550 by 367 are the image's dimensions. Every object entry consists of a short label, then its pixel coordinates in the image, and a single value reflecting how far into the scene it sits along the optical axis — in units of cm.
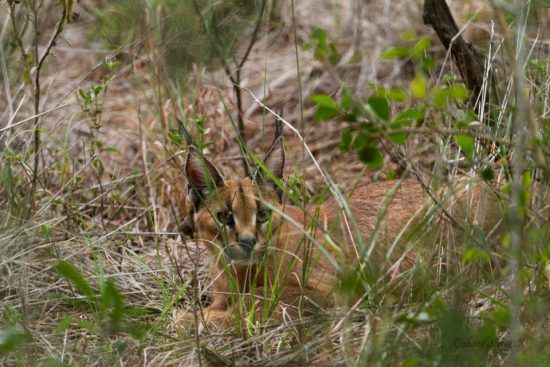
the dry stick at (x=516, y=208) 591
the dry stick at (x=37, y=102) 1073
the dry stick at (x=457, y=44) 1141
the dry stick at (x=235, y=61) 1329
